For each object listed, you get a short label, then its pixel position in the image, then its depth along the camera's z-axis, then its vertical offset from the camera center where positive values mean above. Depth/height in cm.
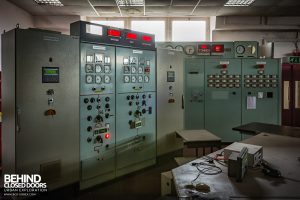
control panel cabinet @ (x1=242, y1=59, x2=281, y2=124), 509 +8
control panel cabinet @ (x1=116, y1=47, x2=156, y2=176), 331 -23
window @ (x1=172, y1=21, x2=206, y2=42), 645 +166
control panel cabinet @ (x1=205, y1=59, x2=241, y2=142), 506 -7
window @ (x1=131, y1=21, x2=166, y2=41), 641 +174
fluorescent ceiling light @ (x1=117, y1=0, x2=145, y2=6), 511 +191
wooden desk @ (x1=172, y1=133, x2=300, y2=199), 142 -56
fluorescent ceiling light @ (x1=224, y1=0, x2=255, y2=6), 521 +195
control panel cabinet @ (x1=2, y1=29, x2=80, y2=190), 245 -13
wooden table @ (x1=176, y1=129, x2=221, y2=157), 285 -55
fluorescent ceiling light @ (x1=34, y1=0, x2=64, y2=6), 519 +193
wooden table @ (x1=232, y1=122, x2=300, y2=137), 305 -46
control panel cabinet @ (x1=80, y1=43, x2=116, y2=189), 293 -25
